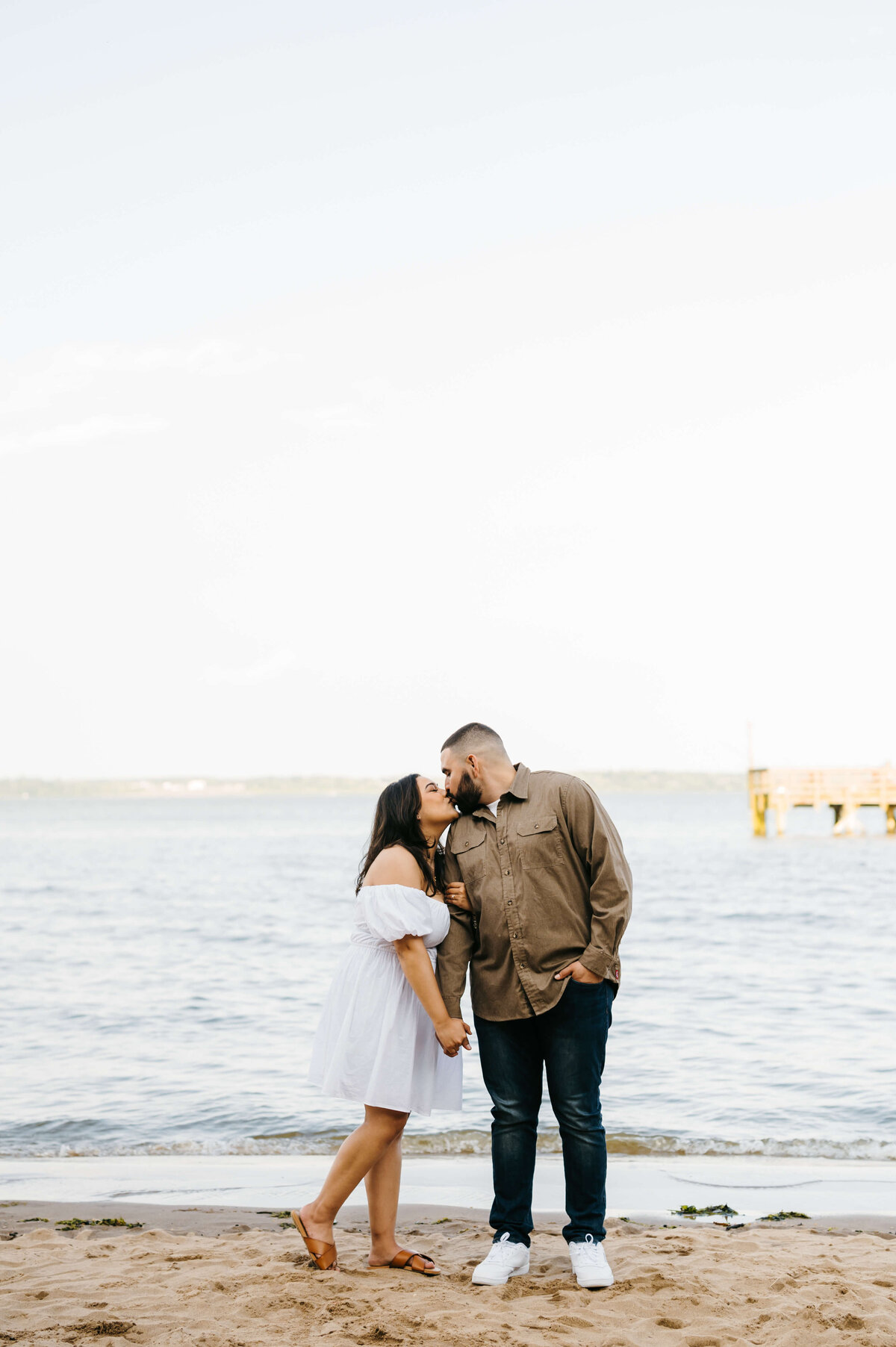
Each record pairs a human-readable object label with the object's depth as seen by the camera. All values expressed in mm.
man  4184
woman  4238
